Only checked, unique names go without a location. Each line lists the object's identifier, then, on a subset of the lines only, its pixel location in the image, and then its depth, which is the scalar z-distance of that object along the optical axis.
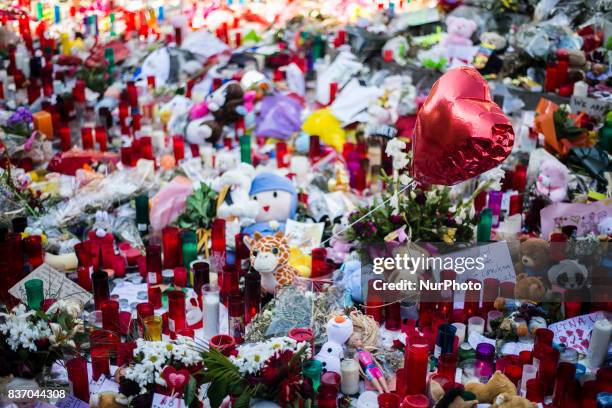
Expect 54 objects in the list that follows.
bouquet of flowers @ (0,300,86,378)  1.87
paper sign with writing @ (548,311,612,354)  2.24
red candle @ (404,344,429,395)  1.91
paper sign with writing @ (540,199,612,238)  2.60
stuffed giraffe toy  2.46
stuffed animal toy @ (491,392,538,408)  1.77
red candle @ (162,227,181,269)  2.77
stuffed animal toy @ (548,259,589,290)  2.35
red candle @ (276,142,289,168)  3.68
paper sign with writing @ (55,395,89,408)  1.93
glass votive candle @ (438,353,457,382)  1.99
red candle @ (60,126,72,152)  3.95
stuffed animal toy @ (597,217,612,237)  2.50
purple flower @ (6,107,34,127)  3.82
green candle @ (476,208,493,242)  2.74
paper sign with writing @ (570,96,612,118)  3.35
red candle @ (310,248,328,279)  2.63
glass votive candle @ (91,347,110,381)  2.10
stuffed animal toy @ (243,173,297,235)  2.94
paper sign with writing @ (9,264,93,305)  2.38
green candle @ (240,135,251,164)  3.52
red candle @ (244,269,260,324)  2.38
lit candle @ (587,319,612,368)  2.10
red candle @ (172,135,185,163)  3.72
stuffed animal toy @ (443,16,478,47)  4.57
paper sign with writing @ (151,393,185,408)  1.76
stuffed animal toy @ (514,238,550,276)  2.47
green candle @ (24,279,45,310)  2.31
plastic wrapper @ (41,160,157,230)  2.98
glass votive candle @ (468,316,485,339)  2.32
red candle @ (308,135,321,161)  3.82
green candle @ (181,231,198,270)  2.77
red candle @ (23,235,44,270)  2.70
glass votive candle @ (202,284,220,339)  2.30
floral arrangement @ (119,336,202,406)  1.76
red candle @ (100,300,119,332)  2.23
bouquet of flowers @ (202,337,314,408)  1.76
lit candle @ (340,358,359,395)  2.05
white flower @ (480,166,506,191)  2.45
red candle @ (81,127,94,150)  3.88
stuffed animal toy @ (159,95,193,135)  4.15
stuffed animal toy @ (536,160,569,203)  2.95
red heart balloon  2.01
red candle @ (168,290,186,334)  2.29
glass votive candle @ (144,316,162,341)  2.11
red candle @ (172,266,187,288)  2.63
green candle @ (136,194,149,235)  2.97
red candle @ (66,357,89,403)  1.96
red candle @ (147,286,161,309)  2.45
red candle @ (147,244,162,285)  2.61
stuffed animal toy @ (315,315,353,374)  2.06
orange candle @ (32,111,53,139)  4.11
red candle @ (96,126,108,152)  3.90
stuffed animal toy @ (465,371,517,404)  1.86
